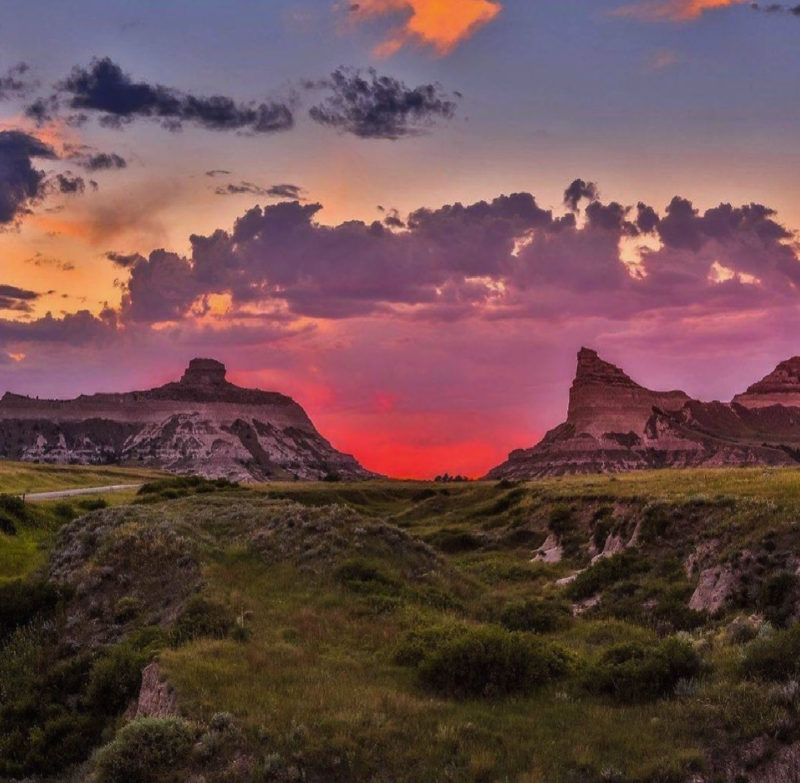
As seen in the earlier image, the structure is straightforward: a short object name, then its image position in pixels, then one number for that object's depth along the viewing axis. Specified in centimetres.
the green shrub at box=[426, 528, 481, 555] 5222
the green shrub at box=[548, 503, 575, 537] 4613
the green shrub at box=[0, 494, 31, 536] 4573
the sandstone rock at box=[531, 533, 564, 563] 4283
